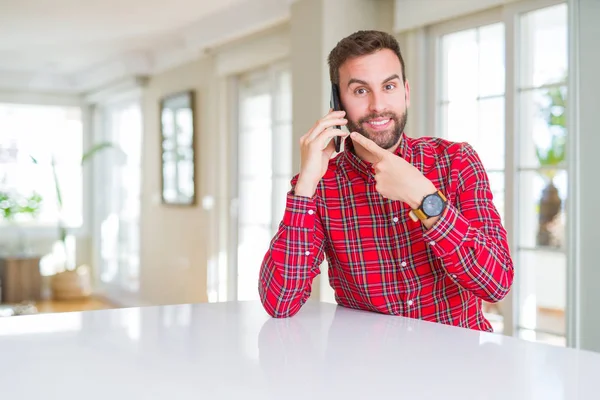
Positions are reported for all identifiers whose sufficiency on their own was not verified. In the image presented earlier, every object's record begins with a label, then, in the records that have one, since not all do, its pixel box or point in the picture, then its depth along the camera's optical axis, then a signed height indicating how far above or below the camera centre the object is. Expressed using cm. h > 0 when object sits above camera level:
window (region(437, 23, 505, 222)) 351 +47
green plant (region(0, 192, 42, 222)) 802 -24
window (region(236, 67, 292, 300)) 517 +16
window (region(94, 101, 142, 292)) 766 -17
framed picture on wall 628 +32
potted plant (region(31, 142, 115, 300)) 791 -113
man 158 -8
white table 89 -27
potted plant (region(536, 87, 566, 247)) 316 +11
